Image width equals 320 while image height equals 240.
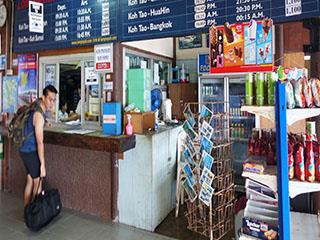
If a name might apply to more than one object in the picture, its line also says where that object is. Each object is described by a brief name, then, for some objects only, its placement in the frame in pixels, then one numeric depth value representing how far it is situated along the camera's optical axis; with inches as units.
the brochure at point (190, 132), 120.7
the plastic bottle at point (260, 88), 65.2
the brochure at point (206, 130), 109.3
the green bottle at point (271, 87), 64.4
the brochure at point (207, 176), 108.7
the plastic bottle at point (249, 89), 67.4
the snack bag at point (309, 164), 59.7
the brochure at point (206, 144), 109.7
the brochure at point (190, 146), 119.0
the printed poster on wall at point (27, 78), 161.6
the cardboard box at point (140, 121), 123.3
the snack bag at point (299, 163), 60.8
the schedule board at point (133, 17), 91.3
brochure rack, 110.3
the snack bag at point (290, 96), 60.6
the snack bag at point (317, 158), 60.2
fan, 162.4
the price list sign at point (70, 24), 127.5
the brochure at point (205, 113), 113.6
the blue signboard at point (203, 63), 165.8
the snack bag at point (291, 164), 61.9
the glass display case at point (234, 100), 170.7
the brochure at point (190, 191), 119.9
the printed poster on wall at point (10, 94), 170.9
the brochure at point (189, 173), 119.6
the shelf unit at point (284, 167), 59.4
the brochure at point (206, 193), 109.3
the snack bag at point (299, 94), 61.3
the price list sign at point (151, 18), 109.6
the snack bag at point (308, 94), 61.0
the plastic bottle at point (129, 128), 122.4
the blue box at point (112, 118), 124.2
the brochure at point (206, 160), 108.3
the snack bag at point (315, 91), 60.9
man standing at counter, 125.0
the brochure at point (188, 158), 119.4
